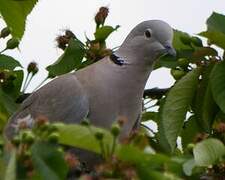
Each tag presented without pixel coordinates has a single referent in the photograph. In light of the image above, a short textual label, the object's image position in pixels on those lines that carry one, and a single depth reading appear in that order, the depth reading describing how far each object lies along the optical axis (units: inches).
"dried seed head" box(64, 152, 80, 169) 110.1
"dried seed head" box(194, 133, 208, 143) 159.2
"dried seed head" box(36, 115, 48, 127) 111.2
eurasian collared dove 248.3
